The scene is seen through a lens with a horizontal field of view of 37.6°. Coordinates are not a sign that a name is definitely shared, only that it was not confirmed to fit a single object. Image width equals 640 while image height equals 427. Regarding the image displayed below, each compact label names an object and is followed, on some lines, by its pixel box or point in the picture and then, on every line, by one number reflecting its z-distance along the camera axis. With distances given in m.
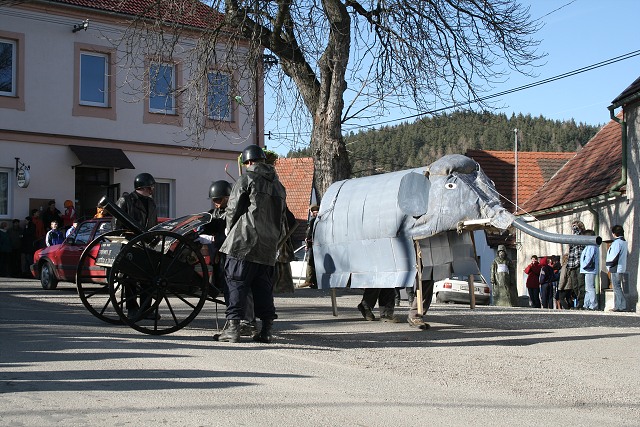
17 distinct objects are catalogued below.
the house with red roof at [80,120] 28.33
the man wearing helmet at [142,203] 11.43
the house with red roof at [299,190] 53.62
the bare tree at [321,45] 18.70
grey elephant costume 10.57
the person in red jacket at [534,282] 25.88
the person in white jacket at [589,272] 19.47
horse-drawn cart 9.68
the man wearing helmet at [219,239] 9.60
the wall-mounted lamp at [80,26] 29.15
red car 19.08
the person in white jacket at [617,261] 18.86
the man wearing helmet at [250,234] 9.38
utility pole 42.94
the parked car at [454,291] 26.64
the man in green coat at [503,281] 23.77
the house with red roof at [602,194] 23.27
